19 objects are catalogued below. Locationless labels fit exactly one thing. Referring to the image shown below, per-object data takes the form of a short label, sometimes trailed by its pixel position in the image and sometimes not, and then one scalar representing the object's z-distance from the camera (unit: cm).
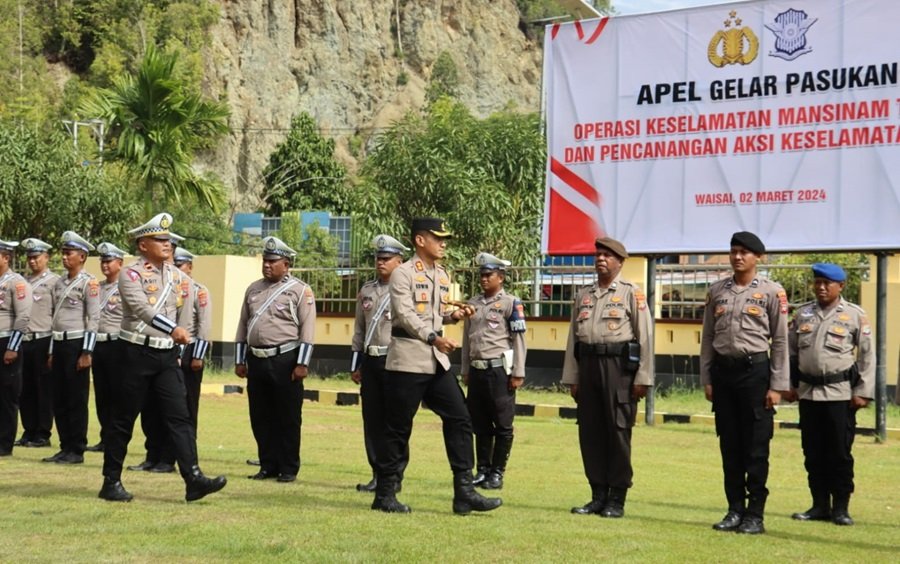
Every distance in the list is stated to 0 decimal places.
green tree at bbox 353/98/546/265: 3331
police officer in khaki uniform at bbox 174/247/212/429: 1204
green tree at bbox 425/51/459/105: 8869
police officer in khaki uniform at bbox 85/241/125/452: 957
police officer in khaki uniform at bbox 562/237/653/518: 917
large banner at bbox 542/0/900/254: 1507
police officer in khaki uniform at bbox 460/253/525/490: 1096
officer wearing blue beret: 953
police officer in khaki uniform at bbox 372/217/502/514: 885
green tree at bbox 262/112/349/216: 6519
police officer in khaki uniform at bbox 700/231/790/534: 870
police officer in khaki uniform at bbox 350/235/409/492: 976
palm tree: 2850
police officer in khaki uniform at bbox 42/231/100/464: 1241
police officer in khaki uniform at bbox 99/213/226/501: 920
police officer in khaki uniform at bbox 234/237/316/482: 1102
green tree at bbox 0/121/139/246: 2917
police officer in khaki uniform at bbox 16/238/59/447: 1343
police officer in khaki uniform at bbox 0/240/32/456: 1291
